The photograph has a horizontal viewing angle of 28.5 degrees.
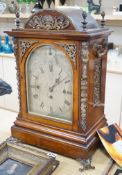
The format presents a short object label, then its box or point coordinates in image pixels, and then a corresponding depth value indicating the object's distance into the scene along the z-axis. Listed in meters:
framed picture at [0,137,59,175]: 0.66
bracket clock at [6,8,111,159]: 0.68
